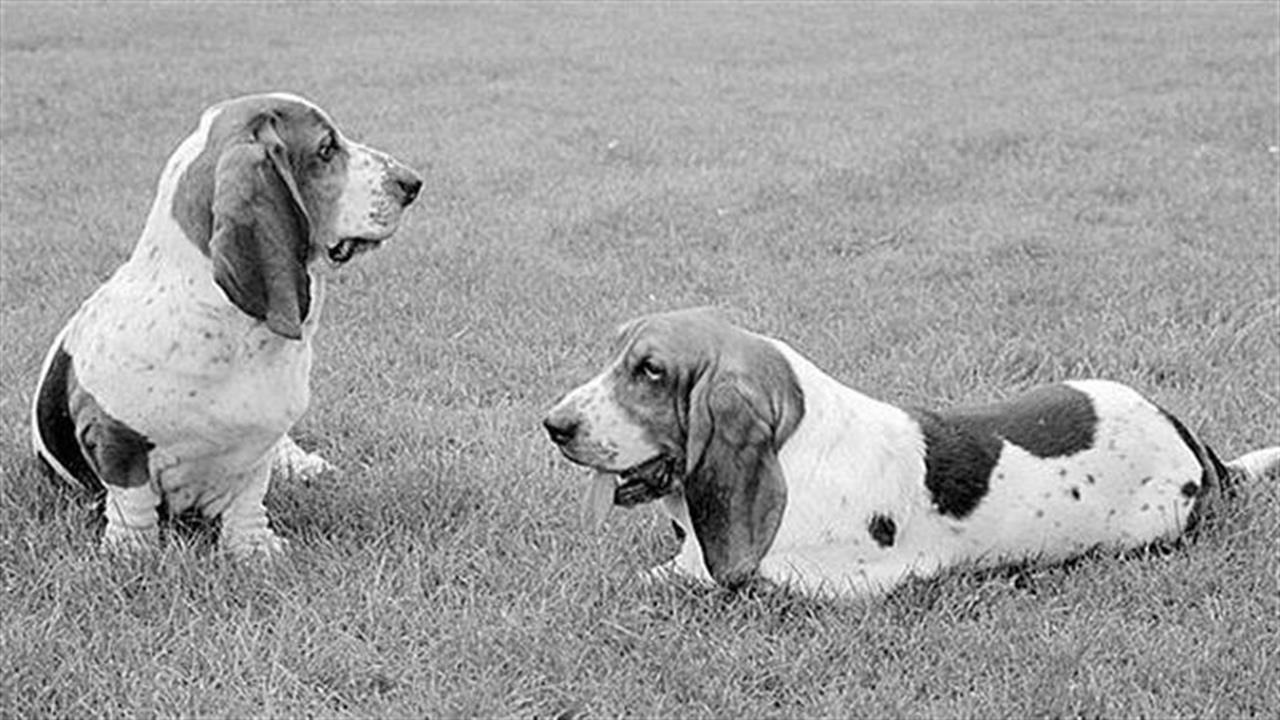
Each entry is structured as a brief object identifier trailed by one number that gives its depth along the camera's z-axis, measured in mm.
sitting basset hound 4426
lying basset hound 4332
